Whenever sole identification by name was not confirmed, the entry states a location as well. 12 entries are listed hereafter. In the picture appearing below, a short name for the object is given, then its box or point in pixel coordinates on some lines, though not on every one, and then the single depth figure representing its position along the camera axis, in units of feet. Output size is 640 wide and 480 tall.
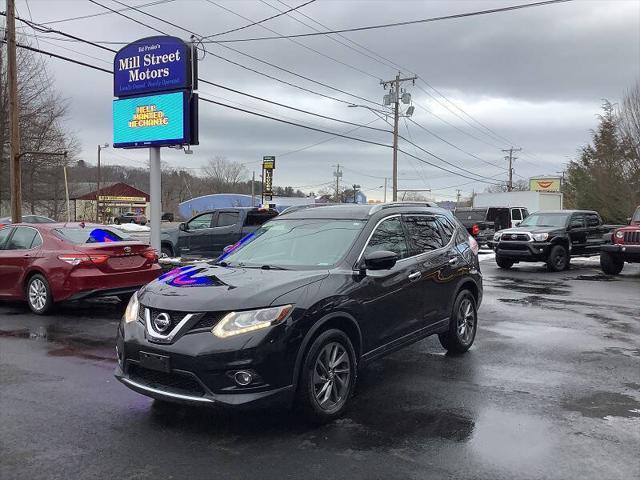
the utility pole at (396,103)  126.72
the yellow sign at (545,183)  206.90
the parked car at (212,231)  48.75
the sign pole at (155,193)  45.96
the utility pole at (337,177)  316.91
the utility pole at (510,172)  257.22
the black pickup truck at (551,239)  56.18
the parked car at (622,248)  49.29
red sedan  29.53
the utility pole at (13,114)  56.44
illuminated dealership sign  45.37
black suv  13.56
